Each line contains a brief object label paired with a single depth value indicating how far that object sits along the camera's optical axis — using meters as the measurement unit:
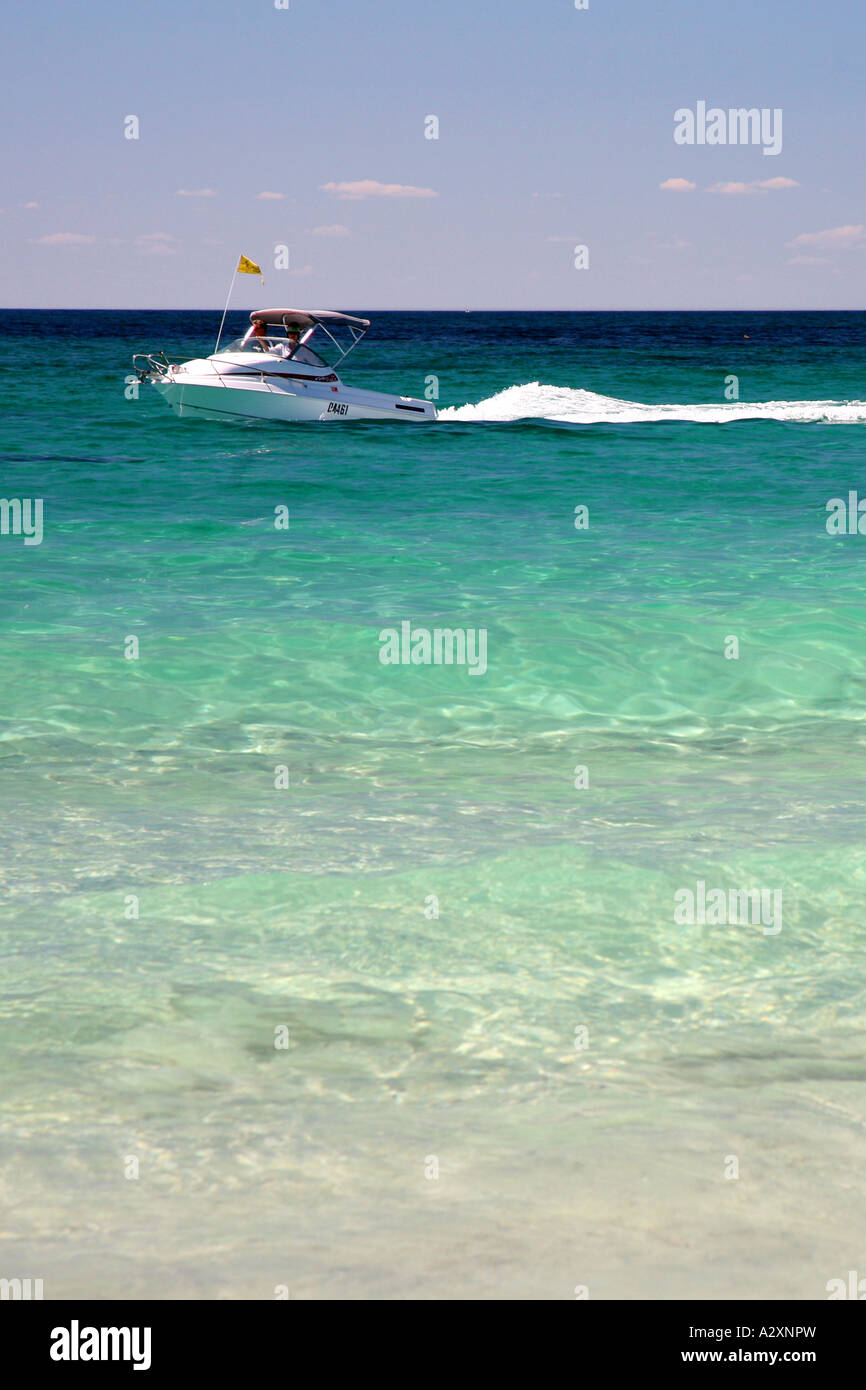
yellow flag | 27.27
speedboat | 28.09
